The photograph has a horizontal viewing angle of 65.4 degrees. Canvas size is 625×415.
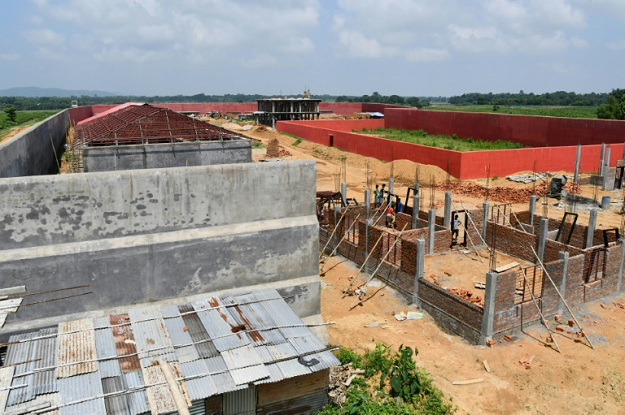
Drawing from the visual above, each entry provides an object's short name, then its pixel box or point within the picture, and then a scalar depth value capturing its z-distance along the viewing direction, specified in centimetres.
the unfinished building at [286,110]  5853
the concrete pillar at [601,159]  2651
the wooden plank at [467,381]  934
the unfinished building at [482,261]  1093
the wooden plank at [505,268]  1077
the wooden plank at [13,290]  762
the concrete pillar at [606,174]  2523
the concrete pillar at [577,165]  2631
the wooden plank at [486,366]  981
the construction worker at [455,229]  1658
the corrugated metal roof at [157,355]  634
